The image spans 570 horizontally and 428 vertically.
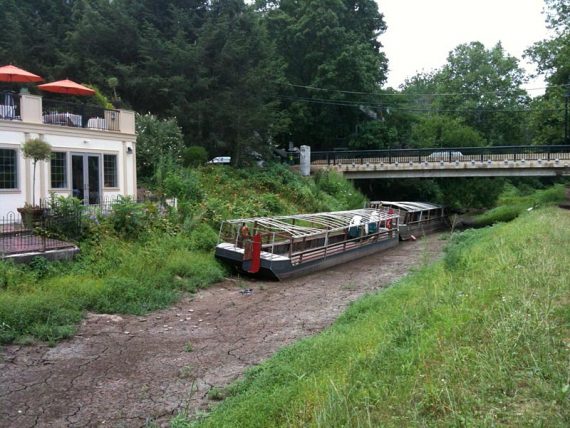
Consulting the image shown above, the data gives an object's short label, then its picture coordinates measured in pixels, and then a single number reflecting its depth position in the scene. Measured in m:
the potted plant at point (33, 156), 16.19
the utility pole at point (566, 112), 39.19
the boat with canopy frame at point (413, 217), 34.14
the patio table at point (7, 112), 17.92
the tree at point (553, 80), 40.12
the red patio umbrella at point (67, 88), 21.06
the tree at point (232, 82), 33.34
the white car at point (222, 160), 35.34
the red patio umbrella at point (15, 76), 19.59
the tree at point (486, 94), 60.41
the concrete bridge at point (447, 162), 37.56
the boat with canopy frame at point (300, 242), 18.70
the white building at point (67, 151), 17.97
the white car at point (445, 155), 39.90
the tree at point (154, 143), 26.58
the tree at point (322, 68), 45.91
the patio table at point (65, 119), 19.44
